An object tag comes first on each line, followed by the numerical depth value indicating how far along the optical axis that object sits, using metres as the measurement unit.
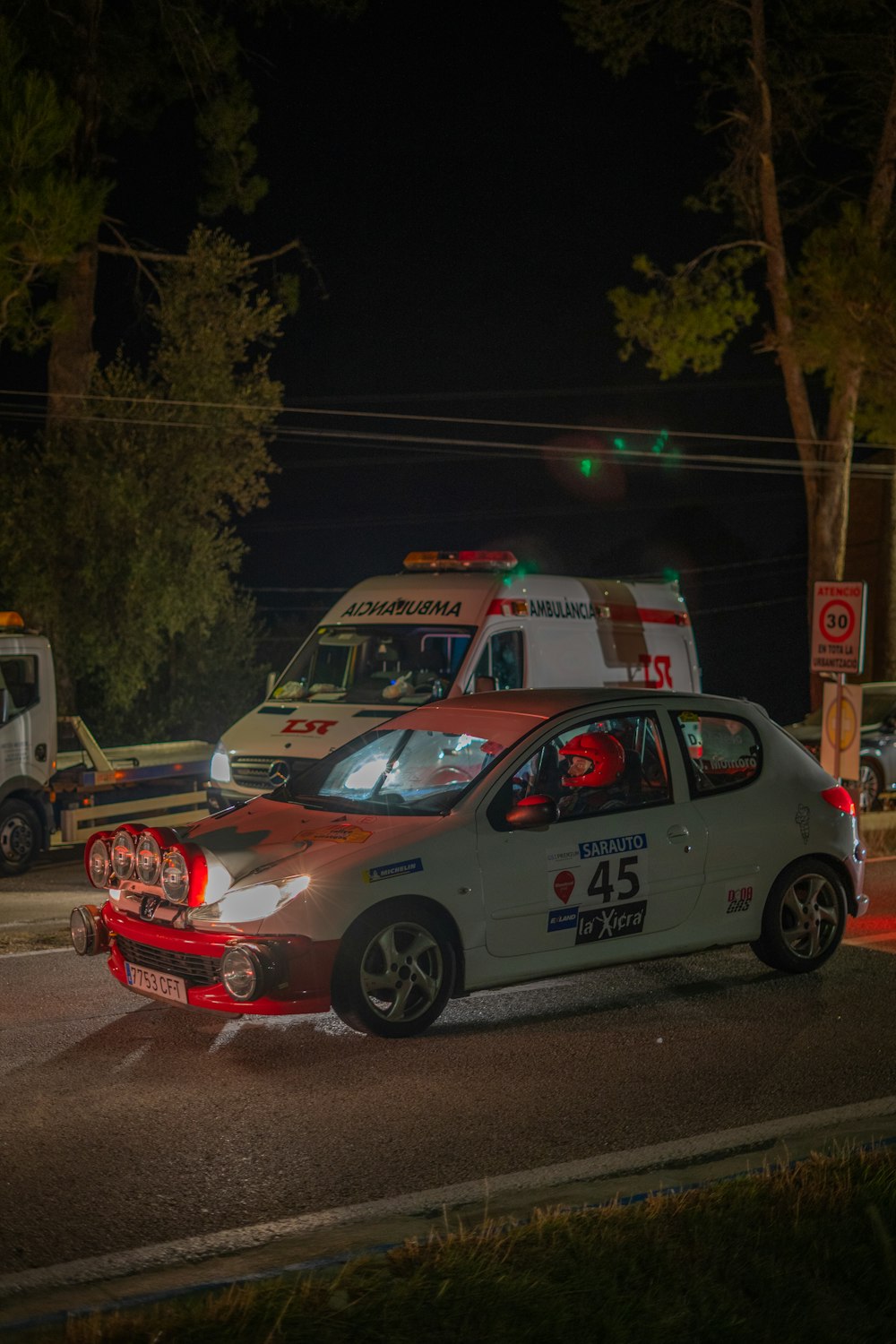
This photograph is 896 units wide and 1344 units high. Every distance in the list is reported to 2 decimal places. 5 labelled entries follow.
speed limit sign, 15.55
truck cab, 13.72
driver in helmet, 8.03
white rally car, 7.00
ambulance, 13.92
